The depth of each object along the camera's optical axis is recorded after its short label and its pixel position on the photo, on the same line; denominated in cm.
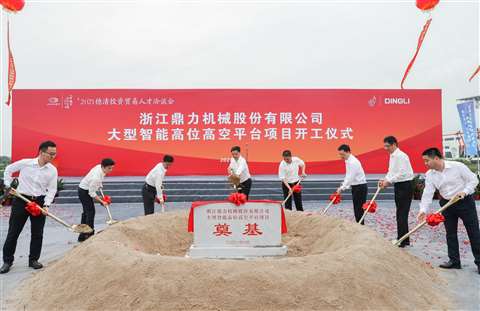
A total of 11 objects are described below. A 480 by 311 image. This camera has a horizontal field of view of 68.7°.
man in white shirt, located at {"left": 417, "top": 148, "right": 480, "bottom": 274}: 387
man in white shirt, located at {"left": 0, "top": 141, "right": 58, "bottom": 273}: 404
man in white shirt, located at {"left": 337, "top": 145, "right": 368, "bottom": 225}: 531
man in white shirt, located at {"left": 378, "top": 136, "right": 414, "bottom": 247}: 483
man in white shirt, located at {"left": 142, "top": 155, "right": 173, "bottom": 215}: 541
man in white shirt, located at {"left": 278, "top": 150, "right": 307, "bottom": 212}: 644
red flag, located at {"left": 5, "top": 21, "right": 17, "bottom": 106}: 941
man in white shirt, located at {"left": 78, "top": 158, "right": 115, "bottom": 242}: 529
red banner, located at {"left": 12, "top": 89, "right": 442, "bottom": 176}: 1181
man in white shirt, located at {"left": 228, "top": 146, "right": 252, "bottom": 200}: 615
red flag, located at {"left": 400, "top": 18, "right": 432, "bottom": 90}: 637
